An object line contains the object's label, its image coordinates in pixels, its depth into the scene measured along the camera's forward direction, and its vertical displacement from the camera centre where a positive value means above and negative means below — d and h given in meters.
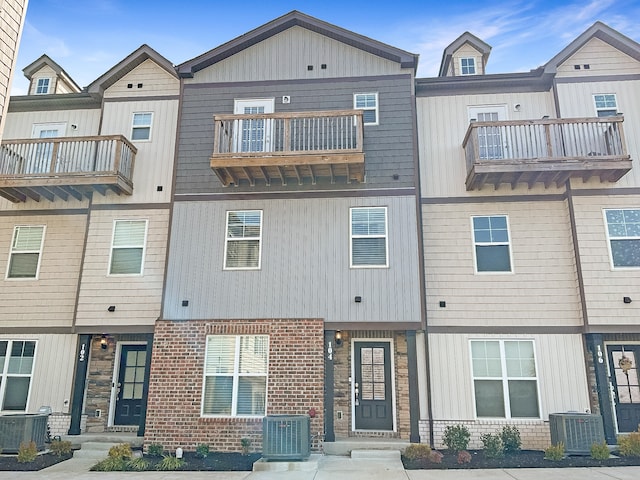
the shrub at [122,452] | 8.70 -1.57
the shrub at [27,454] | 8.86 -1.65
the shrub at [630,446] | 8.56 -1.37
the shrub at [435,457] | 8.55 -1.59
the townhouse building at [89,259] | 10.84 +2.57
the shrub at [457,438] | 9.24 -1.36
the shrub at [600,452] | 8.46 -1.45
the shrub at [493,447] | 8.89 -1.45
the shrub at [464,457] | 8.55 -1.59
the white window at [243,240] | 10.59 +2.88
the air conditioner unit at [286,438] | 8.55 -1.28
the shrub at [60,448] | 9.43 -1.63
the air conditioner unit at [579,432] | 8.79 -1.15
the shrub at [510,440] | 9.23 -1.38
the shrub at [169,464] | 8.48 -1.74
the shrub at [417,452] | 8.69 -1.53
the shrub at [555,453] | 8.52 -1.50
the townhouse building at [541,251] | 9.80 +2.62
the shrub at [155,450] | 9.29 -1.64
